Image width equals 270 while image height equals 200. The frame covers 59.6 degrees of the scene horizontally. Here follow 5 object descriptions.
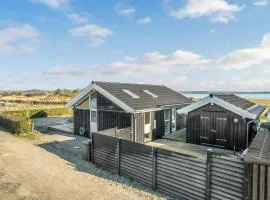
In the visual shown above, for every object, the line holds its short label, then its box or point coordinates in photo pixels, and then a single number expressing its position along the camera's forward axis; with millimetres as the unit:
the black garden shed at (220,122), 15344
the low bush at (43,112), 31109
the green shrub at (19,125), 20156
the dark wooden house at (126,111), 16953
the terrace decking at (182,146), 15508
